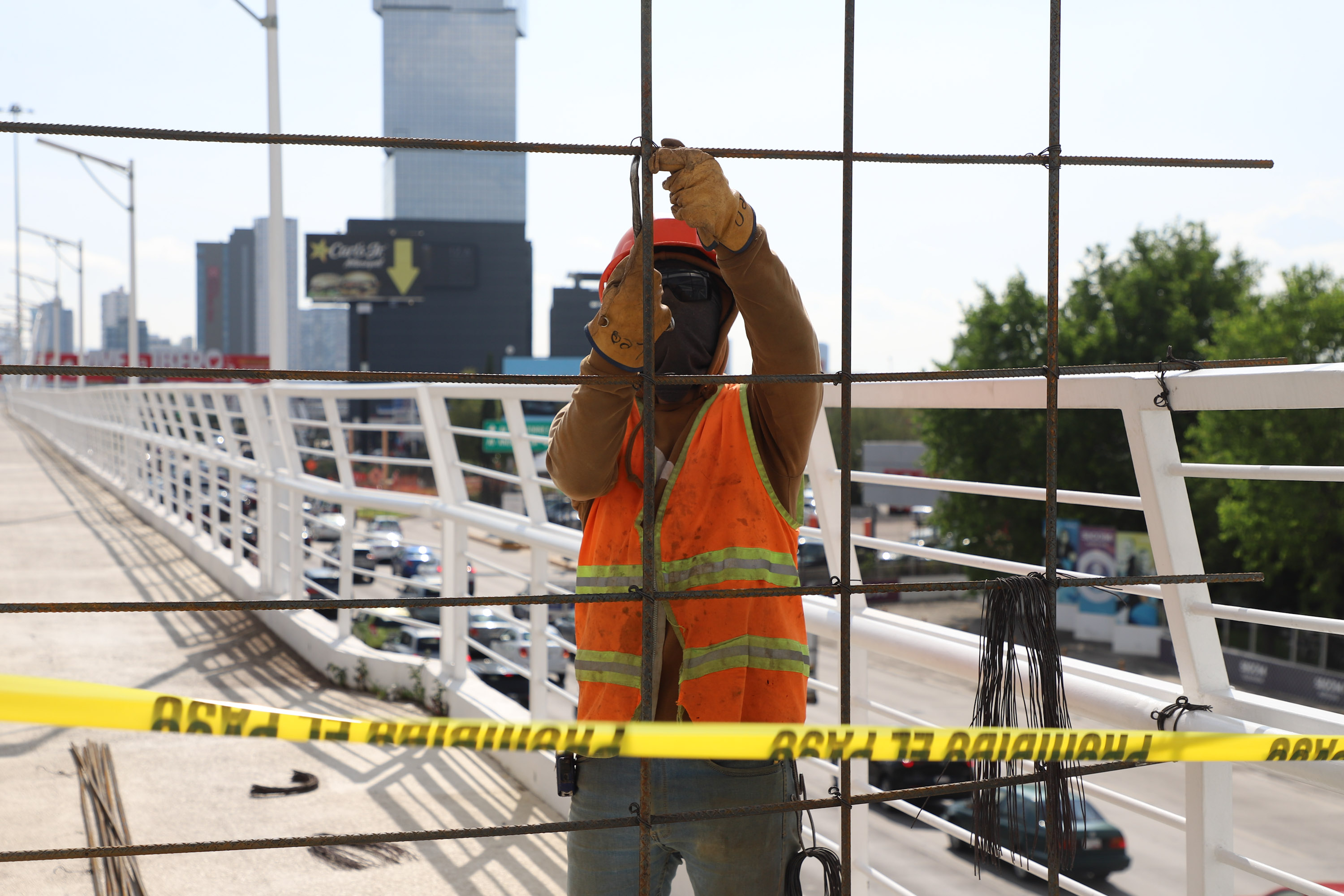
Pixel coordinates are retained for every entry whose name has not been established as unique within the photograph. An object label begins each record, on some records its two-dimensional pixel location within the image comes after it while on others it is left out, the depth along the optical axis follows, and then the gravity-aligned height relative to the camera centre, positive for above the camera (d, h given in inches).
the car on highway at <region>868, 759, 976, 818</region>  542.0 -210.3
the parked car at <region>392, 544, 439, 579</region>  1112.2 -181.1
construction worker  74.6 -12.2
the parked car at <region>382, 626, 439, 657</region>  557.6 -139.3
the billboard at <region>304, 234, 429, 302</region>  2753.4 +349.4
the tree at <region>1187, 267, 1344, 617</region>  1088.2 -51.4
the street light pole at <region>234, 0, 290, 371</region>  411.8 +61.2
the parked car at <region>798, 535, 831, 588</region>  1398.9 -241.6
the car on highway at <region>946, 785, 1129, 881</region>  539.5 -242.3
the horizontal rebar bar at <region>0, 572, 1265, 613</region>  59.1 -12.6
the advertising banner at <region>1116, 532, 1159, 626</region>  1234.0 -194.0
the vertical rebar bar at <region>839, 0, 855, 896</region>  69.8 +6.0
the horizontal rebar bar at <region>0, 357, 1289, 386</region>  56.8 +1.3
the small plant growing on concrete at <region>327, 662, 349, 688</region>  227.8 -62.2
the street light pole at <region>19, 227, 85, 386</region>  1374.3 +201.2
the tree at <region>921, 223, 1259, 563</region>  1300.4 +79.5
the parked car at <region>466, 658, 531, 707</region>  582.2 -171.2
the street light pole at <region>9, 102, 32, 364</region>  1900.1 +170.0
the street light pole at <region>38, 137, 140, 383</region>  842.8 +86.2
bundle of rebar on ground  123.1 -58.7
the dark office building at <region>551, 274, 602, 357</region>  3085.6 +261.0
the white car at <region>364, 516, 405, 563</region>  743.1 -221.7
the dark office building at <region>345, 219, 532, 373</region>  3024.1 +262.9
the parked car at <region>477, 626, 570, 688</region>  640.4 -161.4
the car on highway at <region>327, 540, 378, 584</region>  1105.4 -180.9
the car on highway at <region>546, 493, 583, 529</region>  1935.5 -237.0
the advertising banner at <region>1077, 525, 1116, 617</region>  1285.7 -194.5
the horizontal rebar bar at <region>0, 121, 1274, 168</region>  63.2 +16.8
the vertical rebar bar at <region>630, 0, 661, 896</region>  65.4 -1.2
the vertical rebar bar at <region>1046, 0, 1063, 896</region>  70.3 +0.1
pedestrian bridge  77.7 -53.2
